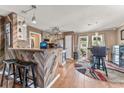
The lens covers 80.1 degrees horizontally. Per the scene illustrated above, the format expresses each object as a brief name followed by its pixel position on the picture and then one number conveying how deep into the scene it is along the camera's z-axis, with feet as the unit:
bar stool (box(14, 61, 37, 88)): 4.40
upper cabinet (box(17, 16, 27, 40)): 5.22
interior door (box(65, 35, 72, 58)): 11.96
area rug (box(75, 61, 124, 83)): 6.11
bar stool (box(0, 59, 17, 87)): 4.90
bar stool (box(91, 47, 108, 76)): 6.25
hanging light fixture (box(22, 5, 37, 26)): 4.52
